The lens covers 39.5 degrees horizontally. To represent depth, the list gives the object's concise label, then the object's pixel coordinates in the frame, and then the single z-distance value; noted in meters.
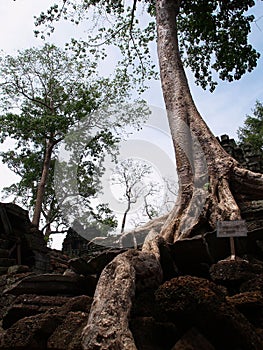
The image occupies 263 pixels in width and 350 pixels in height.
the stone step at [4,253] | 6.69
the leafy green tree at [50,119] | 14.47
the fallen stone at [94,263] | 2.85
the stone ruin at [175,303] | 1.79
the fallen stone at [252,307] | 2.04
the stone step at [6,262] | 6.05
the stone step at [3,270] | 5.37
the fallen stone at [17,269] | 4.79
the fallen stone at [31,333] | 2.07
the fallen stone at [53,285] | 2.87
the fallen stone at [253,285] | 2.24
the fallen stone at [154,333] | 1.87
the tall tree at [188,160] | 1.89
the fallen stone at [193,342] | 1.72
